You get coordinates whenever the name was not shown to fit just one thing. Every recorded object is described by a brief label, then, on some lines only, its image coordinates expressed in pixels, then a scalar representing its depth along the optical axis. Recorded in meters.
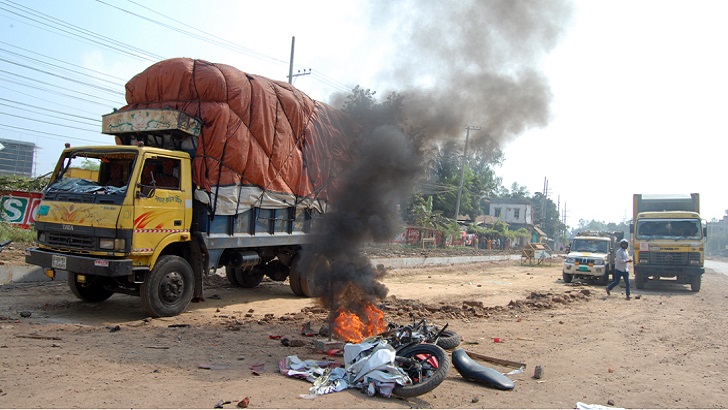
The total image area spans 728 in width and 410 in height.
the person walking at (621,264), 14.37
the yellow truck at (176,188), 7.48
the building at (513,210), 74.25
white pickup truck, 18.33
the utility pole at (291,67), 24.91
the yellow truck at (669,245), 16.39
